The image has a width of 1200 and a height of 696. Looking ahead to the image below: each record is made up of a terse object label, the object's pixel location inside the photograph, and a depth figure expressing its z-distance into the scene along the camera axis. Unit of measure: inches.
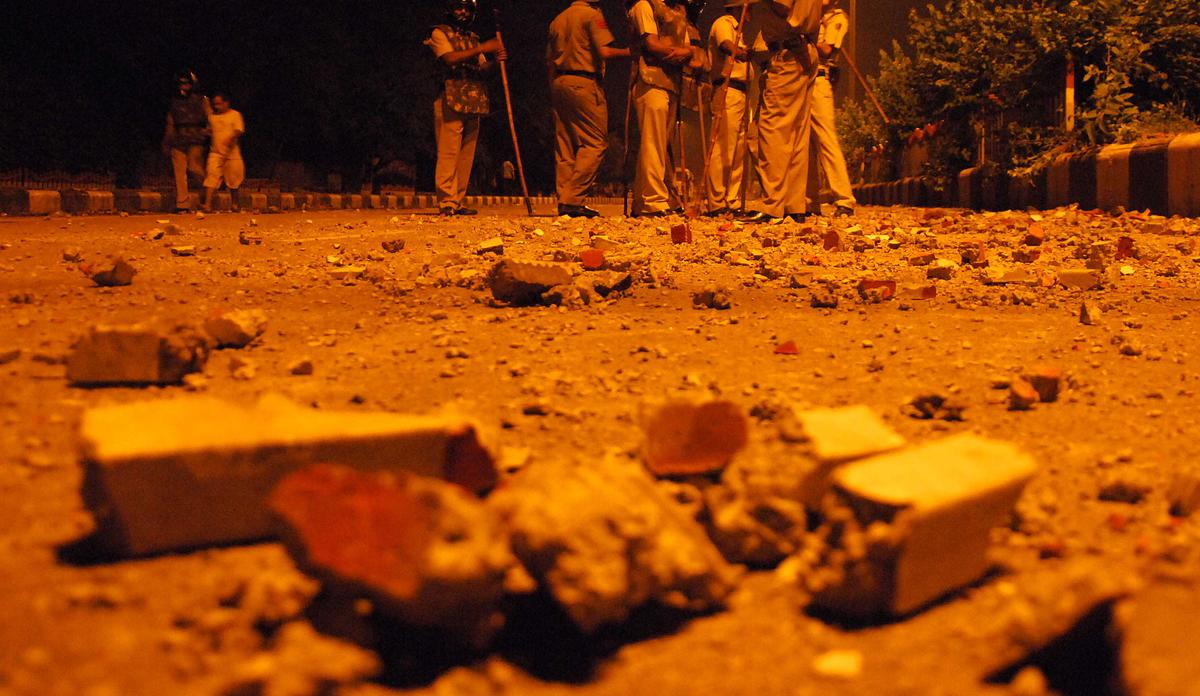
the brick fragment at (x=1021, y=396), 108.8
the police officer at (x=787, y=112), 330.6
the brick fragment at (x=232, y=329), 130.8
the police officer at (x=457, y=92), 401.4
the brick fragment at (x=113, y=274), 184.1
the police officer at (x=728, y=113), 417.4
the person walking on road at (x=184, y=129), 548.4
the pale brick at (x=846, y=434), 71.3
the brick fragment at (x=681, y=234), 263.9
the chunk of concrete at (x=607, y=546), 58.4
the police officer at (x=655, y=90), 370.0
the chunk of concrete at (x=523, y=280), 165.2
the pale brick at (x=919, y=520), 60.6
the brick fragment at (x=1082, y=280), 192.5
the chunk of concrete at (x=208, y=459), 63.1
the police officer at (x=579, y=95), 382.0
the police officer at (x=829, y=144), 385.0
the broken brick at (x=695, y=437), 76.3
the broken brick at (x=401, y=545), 53.2
